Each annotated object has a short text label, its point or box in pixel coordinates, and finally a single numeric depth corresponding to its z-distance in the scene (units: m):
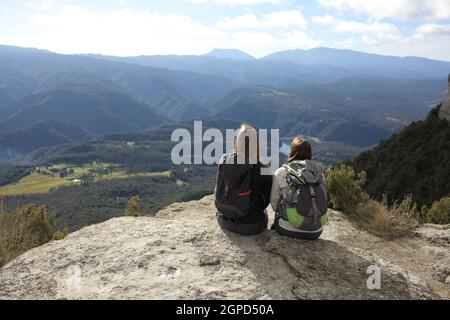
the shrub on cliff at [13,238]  6.77
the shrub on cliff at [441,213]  12.17
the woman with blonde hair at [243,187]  6.29
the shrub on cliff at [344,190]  9.97
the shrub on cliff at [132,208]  10.79
